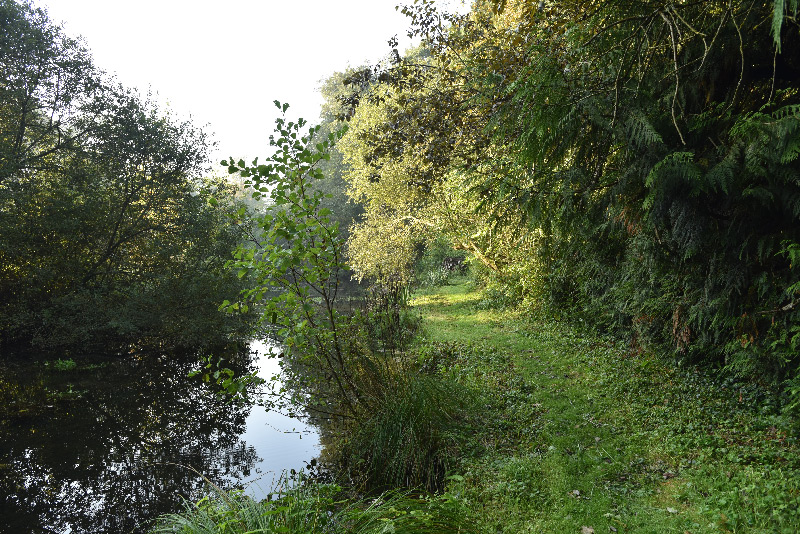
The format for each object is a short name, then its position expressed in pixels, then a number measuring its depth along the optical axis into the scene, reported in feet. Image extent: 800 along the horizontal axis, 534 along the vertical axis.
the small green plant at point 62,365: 33.76
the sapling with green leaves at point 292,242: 12.88
